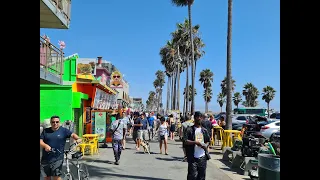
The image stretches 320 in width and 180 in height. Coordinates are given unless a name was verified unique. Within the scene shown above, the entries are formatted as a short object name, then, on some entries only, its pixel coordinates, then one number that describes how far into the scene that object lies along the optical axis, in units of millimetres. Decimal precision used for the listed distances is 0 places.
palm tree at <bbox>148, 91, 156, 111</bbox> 152712
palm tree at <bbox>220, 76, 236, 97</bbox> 91381
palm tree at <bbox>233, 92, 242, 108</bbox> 102875
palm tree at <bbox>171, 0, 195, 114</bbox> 30094
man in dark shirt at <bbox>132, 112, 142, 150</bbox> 14714
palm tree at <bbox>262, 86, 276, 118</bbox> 83738
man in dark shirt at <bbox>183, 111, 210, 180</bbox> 6750
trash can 6559
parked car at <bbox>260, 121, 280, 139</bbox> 22250
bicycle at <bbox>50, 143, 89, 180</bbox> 6586
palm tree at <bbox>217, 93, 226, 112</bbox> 104681
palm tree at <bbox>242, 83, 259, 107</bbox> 92562
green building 15930
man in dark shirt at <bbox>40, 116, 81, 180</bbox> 5961
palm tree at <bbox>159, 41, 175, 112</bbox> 60659
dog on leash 14438
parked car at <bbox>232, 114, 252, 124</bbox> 33791
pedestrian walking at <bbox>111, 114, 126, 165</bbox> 11398
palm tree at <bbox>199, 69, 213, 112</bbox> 77250
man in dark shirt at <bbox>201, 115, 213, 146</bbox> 12466
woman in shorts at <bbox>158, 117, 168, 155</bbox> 14047
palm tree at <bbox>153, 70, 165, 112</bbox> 110312
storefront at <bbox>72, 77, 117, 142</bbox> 17188
